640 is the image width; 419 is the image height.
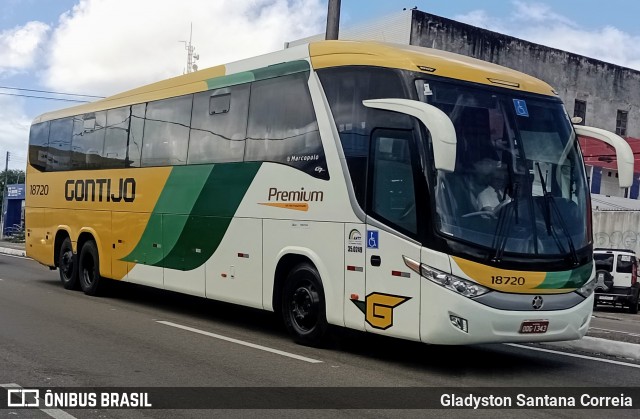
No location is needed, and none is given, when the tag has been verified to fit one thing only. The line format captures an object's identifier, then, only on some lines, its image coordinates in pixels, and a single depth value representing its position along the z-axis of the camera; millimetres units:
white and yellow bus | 8117
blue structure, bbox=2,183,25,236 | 55281
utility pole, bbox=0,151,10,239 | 54400
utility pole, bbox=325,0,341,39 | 16234
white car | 20875
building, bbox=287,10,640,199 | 31203
